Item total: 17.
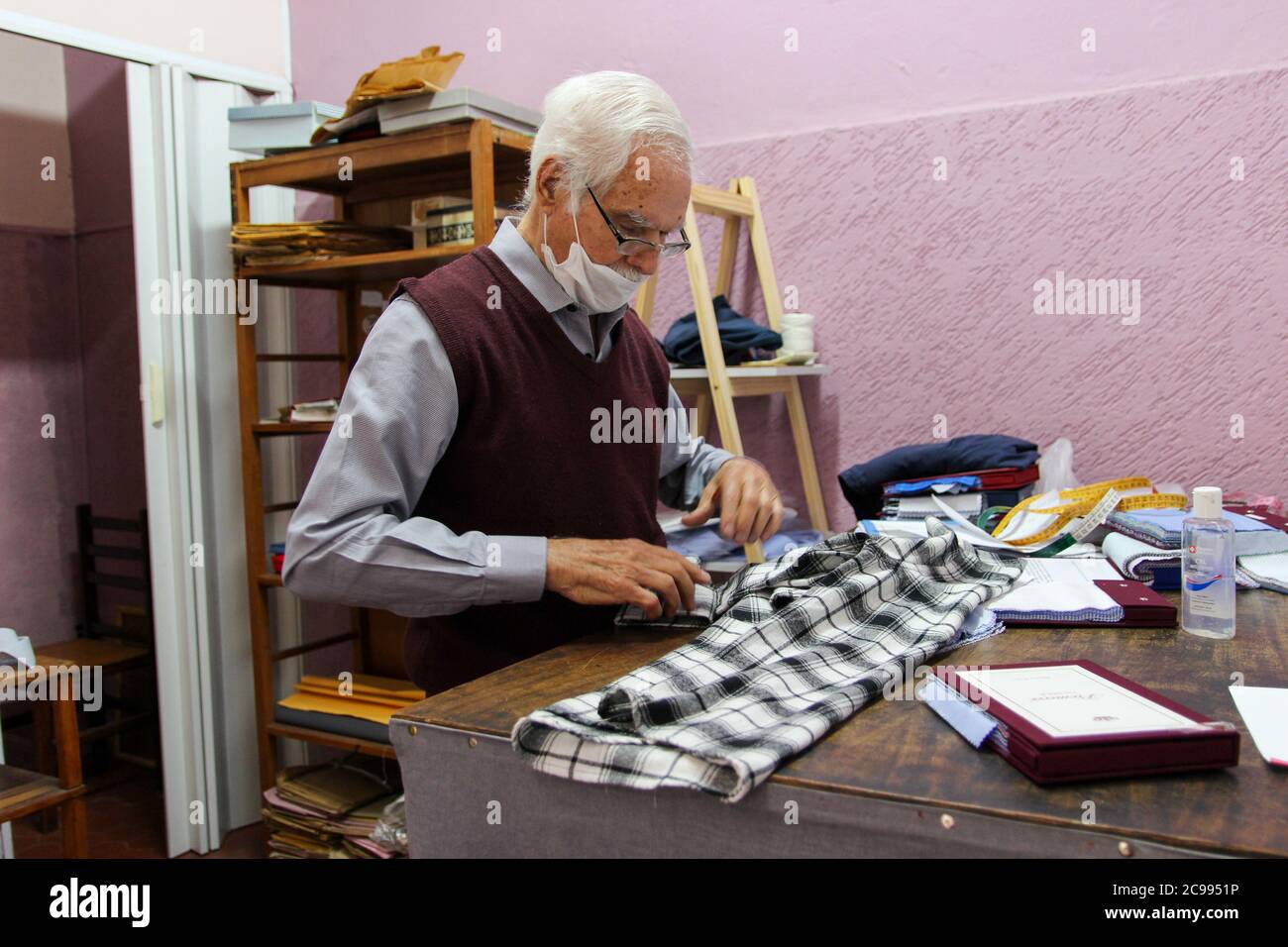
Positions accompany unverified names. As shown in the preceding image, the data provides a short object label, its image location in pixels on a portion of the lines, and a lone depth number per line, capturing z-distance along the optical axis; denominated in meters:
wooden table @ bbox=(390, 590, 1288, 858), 0.77
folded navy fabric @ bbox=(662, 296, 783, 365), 2.42
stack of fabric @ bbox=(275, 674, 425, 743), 2.83
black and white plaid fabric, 0.88
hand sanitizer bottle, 1.28
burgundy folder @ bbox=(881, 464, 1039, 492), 2.10
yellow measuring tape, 1.84
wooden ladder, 2.31
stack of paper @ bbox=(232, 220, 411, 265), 2.71
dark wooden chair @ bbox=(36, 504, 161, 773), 3.58
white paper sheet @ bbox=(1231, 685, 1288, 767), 0.89
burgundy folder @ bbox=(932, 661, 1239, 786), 0.82
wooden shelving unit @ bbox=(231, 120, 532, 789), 2.50
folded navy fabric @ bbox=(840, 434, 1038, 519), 2.13
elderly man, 1.30
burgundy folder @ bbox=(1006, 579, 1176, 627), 1.35
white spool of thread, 2.46
